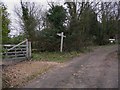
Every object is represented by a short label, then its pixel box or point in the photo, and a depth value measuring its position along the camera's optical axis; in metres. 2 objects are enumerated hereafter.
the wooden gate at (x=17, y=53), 13.25
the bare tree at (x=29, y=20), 21.43
